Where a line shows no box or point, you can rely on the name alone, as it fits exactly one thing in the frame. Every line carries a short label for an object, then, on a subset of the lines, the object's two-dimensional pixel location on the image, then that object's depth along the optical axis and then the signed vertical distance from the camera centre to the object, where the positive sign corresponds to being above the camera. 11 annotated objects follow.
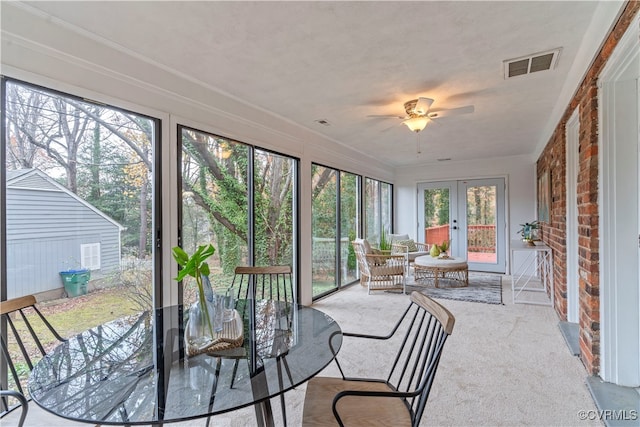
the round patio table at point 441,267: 4.89 -0.85
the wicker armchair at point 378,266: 4.77 -0.80
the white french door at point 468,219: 6.41 -0.11
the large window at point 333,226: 4.54 -0.17
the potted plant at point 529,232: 4.44 -0.30
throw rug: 4.45 -1.20
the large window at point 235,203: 2.73 +0.13
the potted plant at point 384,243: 6.06 -0.57
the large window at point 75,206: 1.80 +0.08
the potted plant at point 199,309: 1.34 -0.41
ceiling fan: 2.86 +1.00
